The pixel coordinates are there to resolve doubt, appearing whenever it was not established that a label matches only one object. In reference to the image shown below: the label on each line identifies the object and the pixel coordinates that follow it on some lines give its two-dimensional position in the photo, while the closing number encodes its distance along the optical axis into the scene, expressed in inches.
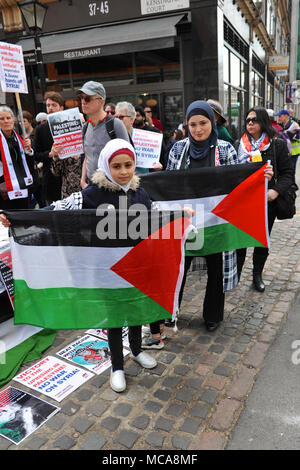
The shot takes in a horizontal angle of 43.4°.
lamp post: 264.4
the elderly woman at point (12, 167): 168.1
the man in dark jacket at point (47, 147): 197.5
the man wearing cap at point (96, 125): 149.3
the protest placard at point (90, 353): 125.0
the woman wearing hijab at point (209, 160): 126.3
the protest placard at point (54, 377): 113.0
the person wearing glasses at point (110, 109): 243.9
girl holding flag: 101.9
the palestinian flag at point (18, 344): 123.9
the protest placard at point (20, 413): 97.7
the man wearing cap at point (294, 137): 375.3
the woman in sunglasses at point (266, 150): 159.3
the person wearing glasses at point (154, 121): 304.6
